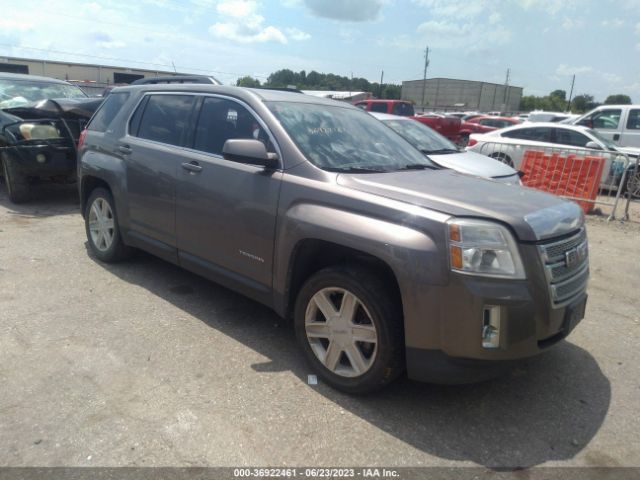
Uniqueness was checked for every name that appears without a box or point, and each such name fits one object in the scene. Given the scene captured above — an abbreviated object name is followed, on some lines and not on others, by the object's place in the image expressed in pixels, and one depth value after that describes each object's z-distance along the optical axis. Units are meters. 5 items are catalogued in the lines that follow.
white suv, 11.80
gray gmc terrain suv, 2.56
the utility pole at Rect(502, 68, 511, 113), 85.41
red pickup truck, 19.03
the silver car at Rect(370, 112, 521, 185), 6.90
